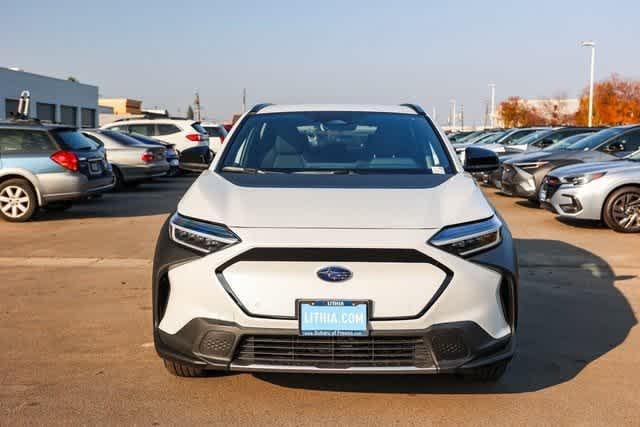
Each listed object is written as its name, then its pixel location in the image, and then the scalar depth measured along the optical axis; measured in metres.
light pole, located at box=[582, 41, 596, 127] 44.50
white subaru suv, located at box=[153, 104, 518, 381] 3.79
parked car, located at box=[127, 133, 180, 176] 19.30
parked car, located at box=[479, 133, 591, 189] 14.71
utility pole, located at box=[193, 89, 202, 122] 91.12
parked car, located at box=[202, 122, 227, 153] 27.42
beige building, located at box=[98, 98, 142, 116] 81.38
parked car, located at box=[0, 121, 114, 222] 12.44
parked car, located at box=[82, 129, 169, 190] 18.27
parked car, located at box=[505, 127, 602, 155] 19.95
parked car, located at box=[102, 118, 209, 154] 23.23
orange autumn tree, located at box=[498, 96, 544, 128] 89.62
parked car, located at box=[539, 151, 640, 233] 11.20
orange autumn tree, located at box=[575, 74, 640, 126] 70.25
